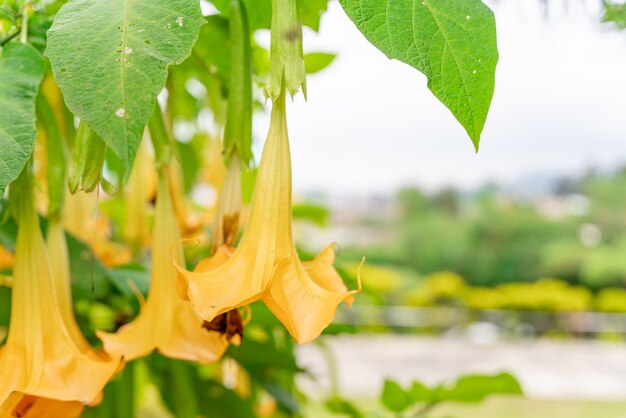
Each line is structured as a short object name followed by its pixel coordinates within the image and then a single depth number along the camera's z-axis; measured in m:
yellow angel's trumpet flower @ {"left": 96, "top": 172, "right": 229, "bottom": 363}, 0.32
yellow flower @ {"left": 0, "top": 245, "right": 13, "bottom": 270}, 0.44
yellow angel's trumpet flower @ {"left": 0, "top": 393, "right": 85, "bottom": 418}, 0.29
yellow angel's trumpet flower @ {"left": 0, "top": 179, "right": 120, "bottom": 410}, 0.29
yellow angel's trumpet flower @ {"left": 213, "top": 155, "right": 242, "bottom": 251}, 0.33
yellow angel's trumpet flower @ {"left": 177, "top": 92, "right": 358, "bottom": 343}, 0.25
